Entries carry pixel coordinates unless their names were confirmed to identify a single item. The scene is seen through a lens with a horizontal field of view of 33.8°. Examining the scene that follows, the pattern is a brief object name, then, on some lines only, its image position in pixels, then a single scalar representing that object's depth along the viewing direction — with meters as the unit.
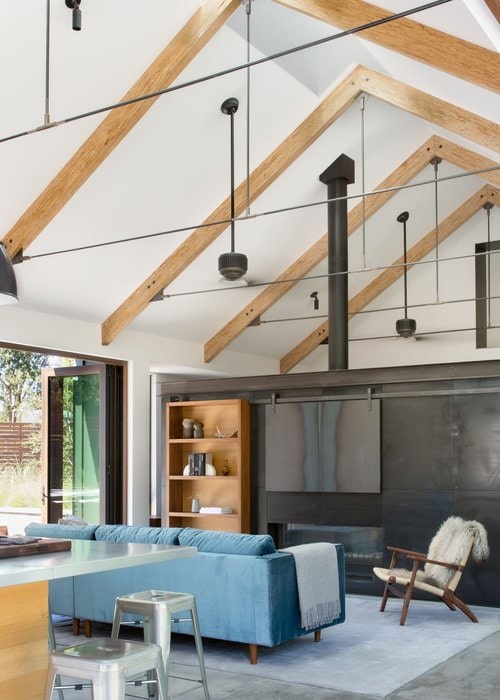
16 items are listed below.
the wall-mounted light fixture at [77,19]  5.64
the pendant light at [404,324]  10.64
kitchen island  2.97
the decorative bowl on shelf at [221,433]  9.00
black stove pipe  9.12
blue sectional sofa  5.07
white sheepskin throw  6.49
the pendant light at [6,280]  3.55
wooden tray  3.13
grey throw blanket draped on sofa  5.32
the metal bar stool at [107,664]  2.92
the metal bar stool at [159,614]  3.76
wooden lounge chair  6.41
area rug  4.79
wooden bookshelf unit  8.76
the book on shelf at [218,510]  8.84
